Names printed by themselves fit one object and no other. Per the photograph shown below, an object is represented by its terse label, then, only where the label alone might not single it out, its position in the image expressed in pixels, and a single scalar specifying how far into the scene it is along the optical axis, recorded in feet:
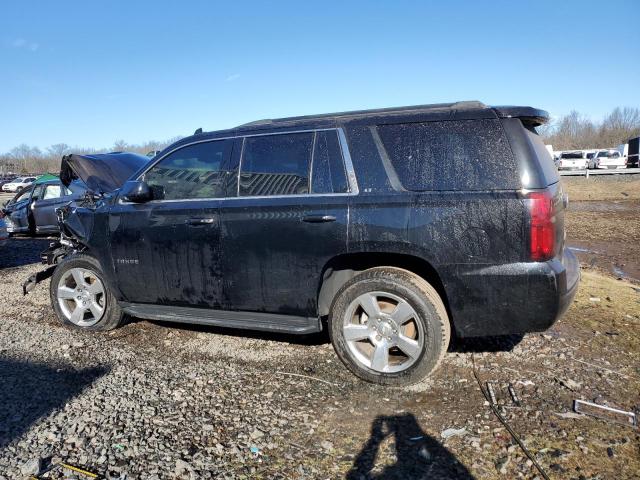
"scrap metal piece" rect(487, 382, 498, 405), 10.81
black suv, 10.53
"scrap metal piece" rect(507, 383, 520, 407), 10.81
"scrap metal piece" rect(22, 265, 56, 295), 19.01
